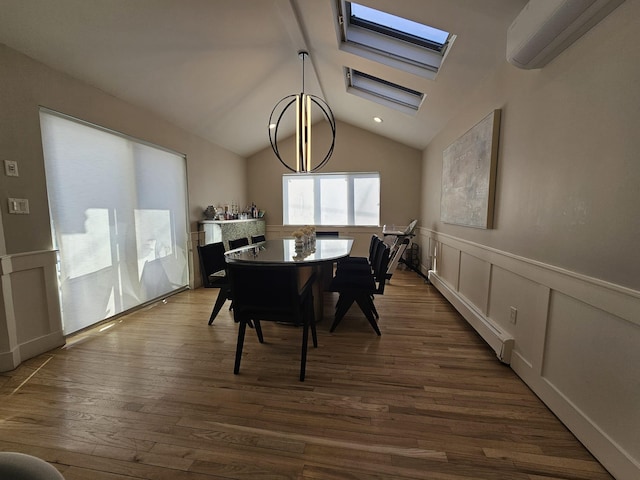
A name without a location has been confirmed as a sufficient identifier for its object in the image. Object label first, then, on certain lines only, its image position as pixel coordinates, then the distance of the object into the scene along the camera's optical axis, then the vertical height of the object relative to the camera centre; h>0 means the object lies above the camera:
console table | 4.39 -0.25
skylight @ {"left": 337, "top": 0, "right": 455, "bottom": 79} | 2.67 +1.77
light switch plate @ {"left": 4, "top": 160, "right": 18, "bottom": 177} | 2.05 +0.34
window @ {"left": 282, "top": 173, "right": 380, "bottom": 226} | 5.90 +0.33
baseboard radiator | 2.06 -0.97
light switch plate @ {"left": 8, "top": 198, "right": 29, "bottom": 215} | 2.09 +0.06
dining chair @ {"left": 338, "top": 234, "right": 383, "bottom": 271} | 3.25 -0.60
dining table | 2.12 -0.35
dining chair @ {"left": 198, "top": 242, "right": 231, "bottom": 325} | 2.80 -0.61
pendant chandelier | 2.66 +0.80
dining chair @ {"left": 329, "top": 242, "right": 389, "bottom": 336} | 2.61 -0.72
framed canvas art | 2.38 +0.40
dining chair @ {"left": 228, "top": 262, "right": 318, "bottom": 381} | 1.87 -0.56
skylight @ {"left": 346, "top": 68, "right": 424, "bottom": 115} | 3.72 +1.70
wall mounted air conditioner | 1.29 +0.95
